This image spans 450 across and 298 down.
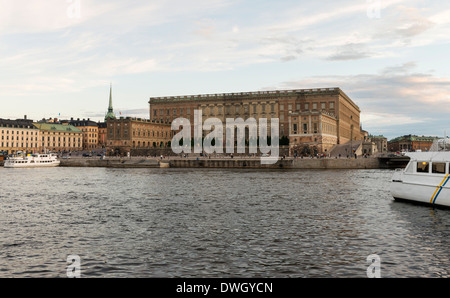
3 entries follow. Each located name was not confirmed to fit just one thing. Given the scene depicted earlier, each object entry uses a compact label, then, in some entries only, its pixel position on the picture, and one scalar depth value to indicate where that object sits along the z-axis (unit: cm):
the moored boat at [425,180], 2964
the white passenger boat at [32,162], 10977
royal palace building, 12206
